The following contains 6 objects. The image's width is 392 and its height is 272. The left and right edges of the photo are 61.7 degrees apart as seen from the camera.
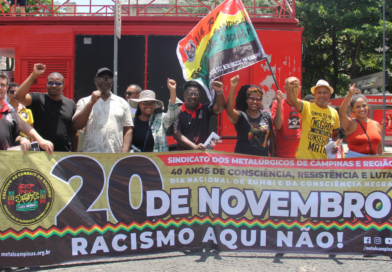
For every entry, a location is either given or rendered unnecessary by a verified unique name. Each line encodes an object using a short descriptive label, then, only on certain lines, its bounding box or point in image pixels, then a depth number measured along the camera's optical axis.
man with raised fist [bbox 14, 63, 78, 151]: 4.07
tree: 19.62
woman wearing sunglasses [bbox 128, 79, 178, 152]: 4.15
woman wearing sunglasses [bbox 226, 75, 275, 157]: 4.05
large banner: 3.40
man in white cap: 4.16
